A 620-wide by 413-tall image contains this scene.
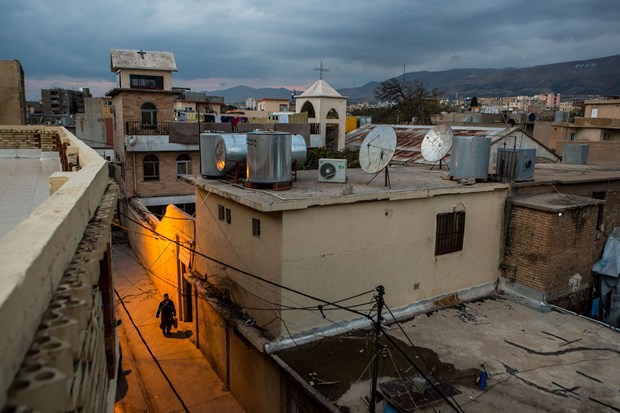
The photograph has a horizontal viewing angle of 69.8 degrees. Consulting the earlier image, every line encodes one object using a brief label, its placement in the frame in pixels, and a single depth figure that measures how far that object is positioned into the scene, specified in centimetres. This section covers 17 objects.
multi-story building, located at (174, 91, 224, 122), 7381
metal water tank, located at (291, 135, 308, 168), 1292
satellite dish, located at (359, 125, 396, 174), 1167
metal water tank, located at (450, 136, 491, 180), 1345
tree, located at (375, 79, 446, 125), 5469
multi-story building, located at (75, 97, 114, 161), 4283
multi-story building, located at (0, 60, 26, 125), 2319
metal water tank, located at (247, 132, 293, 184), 1112
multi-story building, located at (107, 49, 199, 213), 2823
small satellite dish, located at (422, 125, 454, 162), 1553
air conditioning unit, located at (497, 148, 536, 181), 1349
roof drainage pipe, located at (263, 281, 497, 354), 1016
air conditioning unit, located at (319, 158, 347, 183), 1257
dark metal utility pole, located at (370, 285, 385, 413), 713
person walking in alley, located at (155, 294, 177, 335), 1589
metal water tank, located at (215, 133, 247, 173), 1214
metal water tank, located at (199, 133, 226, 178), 1295
